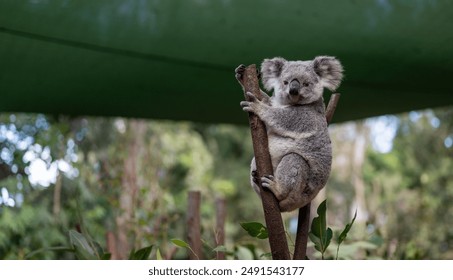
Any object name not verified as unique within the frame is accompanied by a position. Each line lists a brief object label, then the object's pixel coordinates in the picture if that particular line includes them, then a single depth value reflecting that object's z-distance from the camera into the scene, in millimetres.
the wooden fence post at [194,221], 4978
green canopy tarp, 4714
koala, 3596
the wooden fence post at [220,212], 5310
